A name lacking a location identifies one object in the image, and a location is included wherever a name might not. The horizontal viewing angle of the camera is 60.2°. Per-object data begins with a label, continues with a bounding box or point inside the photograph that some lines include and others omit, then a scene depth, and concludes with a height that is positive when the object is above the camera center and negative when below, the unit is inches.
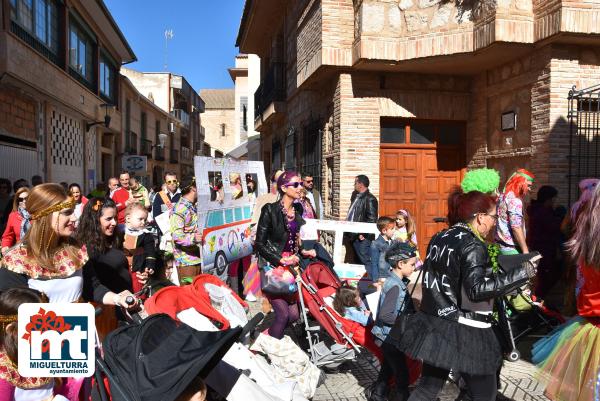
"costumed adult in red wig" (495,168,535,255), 232.4 -16.5
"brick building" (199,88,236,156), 2800.2 +305.3
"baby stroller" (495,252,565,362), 203.5 -54.6
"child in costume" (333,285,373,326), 191.2 -48.3
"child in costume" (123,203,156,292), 197.2 -26.0
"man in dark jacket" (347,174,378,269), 319.0 -21.9
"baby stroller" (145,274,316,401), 129.8 -41.8
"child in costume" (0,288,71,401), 96.0 -33.6
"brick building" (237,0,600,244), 310.2 +65.8
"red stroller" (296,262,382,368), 184.2 -55.2
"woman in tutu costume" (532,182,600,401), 107.9 -34.4
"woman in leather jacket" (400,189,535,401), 120.4 -31.1
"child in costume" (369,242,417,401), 160.1 -43.2
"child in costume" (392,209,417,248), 275.4 -26.4
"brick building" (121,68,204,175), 1712.6 +265.2
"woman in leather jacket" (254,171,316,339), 197.9 -24.7
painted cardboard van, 229.9 -17.0
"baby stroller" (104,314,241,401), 92.1 -33.4
